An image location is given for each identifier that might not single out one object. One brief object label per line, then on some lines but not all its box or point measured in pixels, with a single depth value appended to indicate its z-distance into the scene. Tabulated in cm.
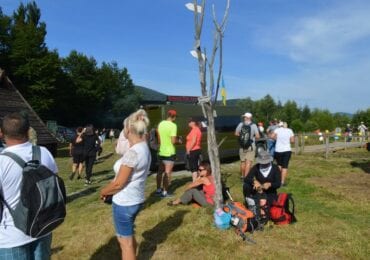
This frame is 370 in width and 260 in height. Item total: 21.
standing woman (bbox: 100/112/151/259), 411
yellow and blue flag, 1752
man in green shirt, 849
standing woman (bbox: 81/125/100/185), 1213
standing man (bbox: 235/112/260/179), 1012
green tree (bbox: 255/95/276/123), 6500
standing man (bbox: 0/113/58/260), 302
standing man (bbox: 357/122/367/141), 2644
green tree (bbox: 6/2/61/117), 4347
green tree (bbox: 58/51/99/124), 5734
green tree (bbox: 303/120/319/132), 5099
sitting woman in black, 667
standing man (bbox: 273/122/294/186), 1025
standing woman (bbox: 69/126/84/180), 1280
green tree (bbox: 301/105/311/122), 6675
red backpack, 658
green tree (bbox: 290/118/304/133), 4953
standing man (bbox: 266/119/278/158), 1526
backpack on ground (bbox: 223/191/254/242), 614
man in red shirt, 938
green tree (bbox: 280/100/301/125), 6355
